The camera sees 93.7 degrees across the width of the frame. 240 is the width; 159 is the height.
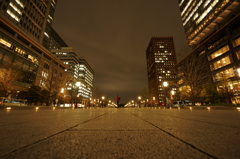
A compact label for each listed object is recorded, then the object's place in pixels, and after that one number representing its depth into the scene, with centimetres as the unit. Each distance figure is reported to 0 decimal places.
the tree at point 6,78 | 1617
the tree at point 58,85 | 2316
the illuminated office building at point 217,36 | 2989
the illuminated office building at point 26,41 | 3097
